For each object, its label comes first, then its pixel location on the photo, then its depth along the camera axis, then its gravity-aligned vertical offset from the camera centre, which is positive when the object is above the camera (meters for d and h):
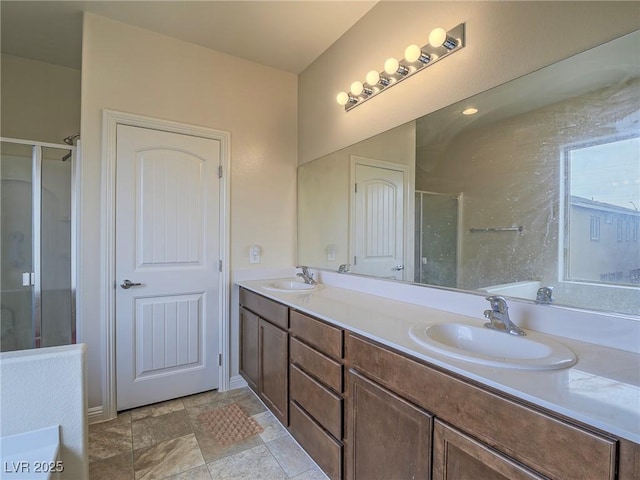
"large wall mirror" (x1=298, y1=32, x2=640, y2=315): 1.05 +0.22
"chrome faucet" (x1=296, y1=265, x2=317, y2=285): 2.42 -0.30
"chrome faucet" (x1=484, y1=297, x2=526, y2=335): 1.17 -0.29
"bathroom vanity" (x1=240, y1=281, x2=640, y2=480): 0.69 -0.48
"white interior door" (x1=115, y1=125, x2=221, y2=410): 2.19 -0.21
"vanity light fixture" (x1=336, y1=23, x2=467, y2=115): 1.50 +0.94
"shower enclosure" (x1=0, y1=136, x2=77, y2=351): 2.24 -0.07
